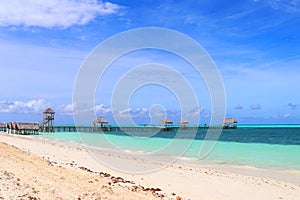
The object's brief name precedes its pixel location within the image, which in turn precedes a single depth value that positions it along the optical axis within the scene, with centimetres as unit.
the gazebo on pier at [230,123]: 6591
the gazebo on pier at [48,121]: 4170
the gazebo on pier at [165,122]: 5662
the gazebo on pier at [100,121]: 5254
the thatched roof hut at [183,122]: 5963
